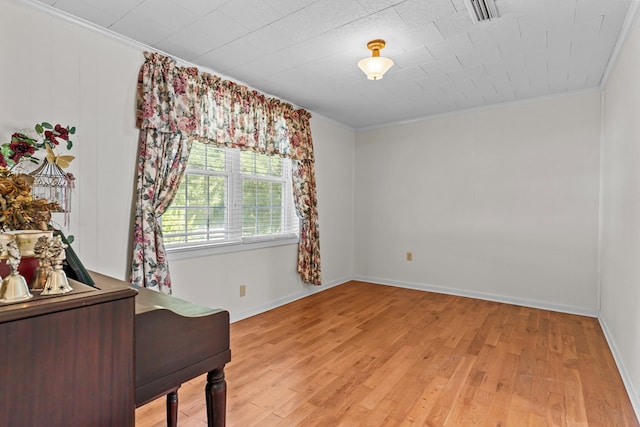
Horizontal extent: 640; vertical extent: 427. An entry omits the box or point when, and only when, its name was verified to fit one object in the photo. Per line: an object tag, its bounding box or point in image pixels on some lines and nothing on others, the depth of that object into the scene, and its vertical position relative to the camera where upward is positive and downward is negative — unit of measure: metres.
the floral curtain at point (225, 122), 2.64 +0.84
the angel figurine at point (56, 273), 0.89 -0.17
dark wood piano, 0.80 -0.41
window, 3.06 +0.10
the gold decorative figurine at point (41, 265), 0.90 -0.15
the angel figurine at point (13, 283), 0.82 -0.18
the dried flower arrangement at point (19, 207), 0.91 +0.01
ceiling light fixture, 2.51 +1.12
